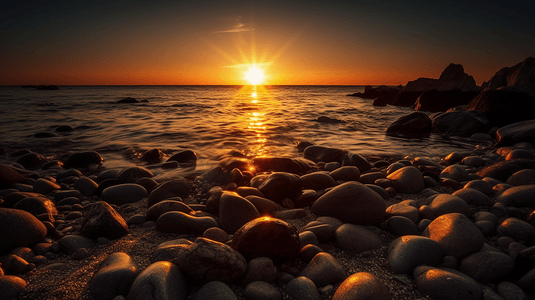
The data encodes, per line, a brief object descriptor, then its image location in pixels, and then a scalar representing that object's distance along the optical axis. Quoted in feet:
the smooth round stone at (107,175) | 13.67
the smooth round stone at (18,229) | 6.72
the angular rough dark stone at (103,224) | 7.63
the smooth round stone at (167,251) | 6.17
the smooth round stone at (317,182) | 11.68
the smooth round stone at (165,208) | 8.86
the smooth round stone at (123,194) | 10.74
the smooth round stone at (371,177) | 12.21
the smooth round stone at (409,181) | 10.89
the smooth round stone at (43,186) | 11.70
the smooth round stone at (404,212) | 8.09
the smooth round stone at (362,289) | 4.79
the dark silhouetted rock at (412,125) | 28.09
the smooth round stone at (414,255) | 5.90
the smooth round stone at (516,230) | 6.79
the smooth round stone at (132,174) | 13.11
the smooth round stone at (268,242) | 6.00
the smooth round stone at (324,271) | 5.53
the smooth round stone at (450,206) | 8.09
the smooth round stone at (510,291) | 4.98
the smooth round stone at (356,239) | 6.84
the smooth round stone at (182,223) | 7.94
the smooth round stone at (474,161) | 14.93
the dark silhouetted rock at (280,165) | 14.70
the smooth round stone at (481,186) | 10.00
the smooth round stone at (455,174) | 12.30
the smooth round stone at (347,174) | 12.66
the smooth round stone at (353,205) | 7.98
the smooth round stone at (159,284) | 4.82
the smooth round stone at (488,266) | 5.45
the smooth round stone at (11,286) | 5.19
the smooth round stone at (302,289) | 5.10
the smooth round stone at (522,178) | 10.31
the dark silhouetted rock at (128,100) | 75.66
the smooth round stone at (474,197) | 8.89
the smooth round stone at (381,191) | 10.36
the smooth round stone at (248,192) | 10.28
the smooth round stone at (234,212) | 8.12
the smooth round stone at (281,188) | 10.25
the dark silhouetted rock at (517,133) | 18.90
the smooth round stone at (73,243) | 6.98
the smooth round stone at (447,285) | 4.93
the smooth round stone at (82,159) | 16.47
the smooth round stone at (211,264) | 5.30
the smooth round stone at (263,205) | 9.24
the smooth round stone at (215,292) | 4.90
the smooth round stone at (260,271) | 5.54
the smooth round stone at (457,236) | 6.13
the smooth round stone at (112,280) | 5.21
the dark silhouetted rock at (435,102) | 58.75
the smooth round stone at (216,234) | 7.39
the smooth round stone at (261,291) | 5.10
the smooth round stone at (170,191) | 10.66
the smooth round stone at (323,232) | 7.23
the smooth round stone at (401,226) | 7.47
